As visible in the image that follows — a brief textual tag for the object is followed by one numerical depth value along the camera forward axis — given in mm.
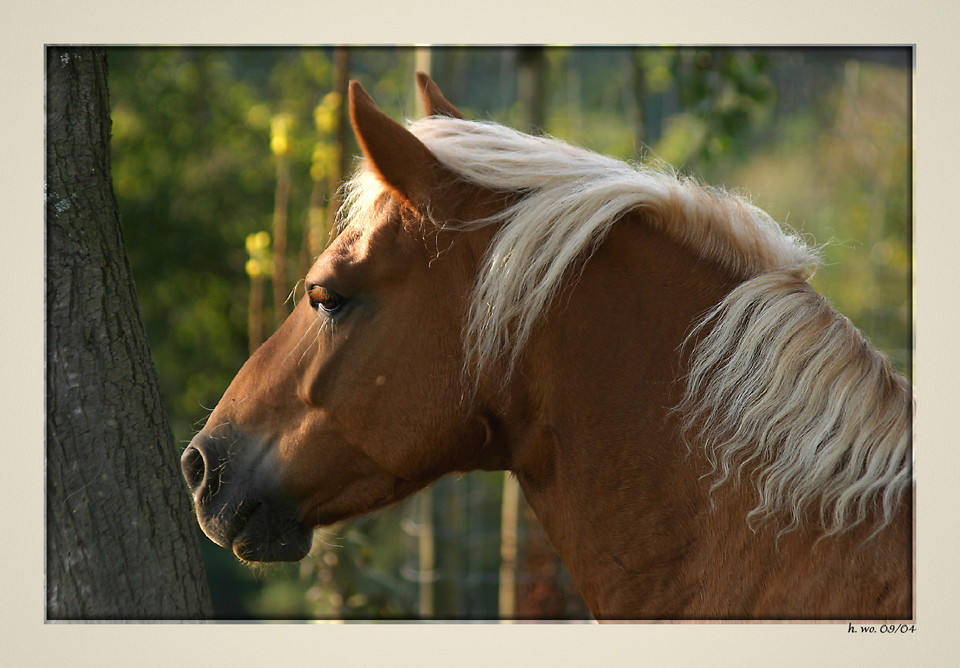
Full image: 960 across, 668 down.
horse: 5994
